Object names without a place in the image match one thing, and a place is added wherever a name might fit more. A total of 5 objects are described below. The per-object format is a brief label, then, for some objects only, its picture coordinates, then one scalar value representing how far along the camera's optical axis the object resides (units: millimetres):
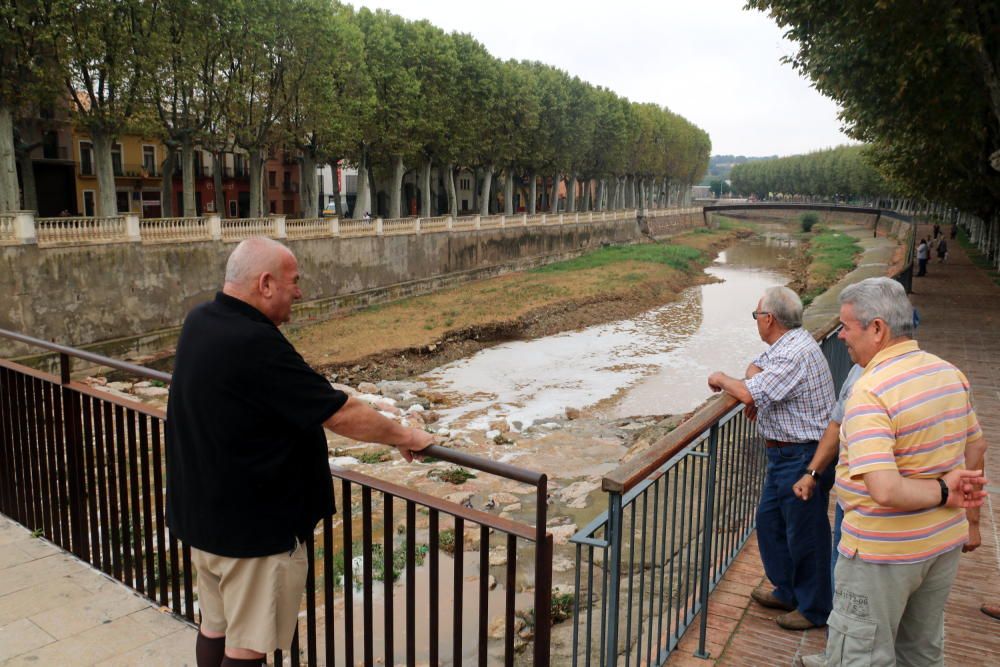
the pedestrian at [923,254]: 26188
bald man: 2711
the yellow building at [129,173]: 38969
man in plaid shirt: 4090
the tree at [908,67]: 14250
